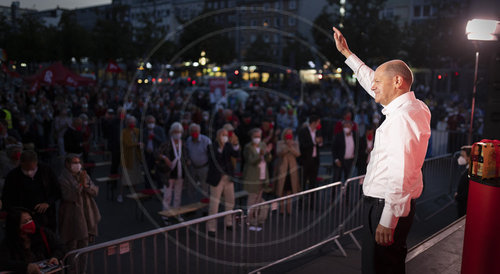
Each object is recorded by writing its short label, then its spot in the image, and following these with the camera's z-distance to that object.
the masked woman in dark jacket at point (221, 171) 7.90
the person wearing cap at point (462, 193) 6.99
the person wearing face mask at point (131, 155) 10.10
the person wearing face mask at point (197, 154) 8.81
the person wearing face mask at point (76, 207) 5.46
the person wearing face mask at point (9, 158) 7.65
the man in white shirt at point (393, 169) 2.71
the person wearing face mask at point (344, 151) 9.88
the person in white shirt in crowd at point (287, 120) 15.52
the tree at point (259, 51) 57.66
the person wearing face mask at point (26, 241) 4.55
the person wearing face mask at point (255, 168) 8.46
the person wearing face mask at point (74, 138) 10.31
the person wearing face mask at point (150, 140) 10.48
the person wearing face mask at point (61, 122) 12.41
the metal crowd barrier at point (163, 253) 3.95
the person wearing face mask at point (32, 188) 5.58
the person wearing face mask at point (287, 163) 8.95
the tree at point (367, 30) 28.67
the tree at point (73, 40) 42.31
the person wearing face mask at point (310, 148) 9.45
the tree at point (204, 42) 40.91
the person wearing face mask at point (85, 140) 11.52
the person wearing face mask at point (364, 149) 9.78
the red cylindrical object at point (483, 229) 3.58
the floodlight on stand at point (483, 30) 6.70
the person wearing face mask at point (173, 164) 8.46
